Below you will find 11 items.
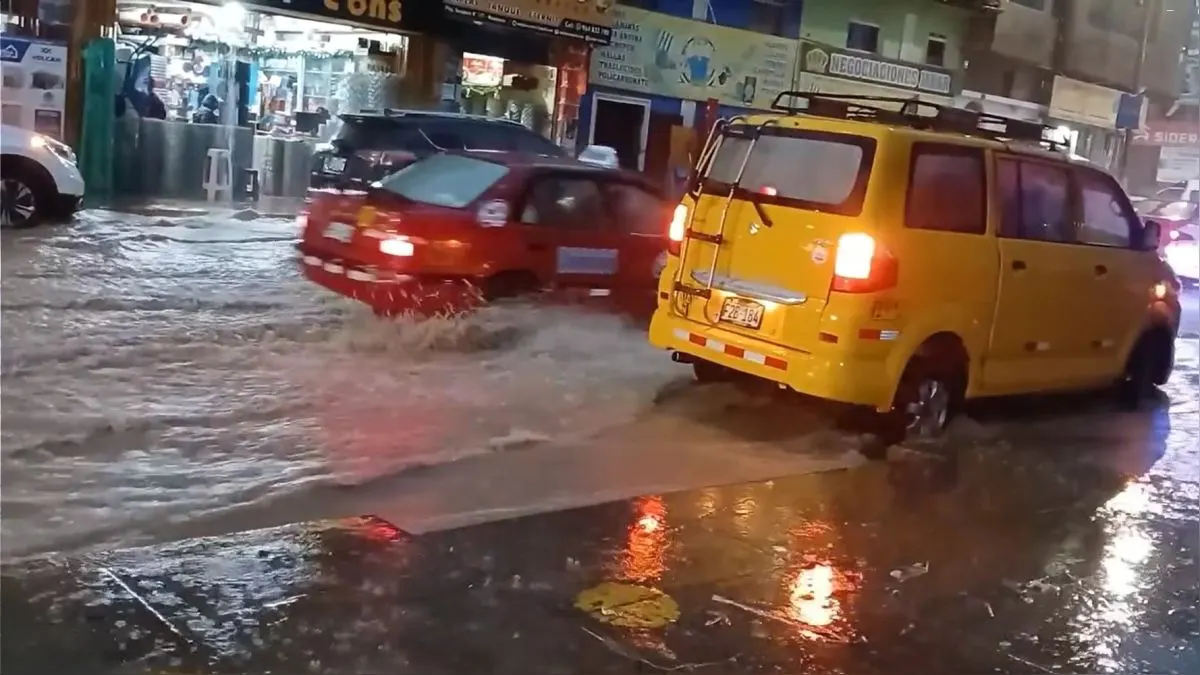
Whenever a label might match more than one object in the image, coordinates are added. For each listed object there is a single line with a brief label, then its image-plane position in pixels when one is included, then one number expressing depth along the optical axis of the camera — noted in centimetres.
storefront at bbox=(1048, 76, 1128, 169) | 3209
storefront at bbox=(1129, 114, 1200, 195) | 2709
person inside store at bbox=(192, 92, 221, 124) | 1938
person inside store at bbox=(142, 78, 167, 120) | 1877
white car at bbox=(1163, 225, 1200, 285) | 2023
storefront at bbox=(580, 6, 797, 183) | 2306
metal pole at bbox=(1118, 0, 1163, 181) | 3025
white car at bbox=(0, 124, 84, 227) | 1365
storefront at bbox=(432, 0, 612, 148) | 2091
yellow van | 747
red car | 961
